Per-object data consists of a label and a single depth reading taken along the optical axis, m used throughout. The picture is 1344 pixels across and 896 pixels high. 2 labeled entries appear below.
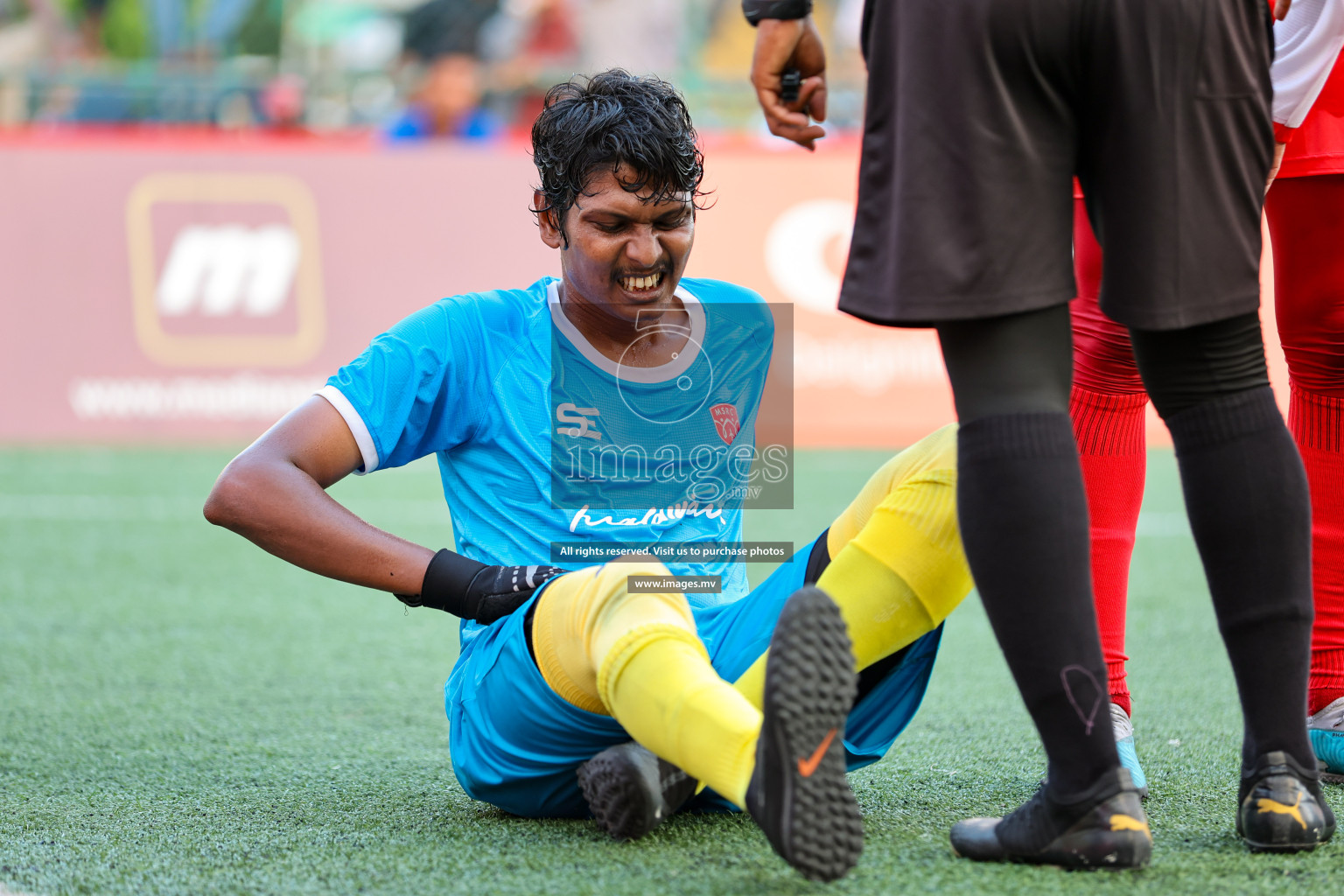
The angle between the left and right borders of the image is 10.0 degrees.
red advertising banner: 22.64
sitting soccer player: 7.87
